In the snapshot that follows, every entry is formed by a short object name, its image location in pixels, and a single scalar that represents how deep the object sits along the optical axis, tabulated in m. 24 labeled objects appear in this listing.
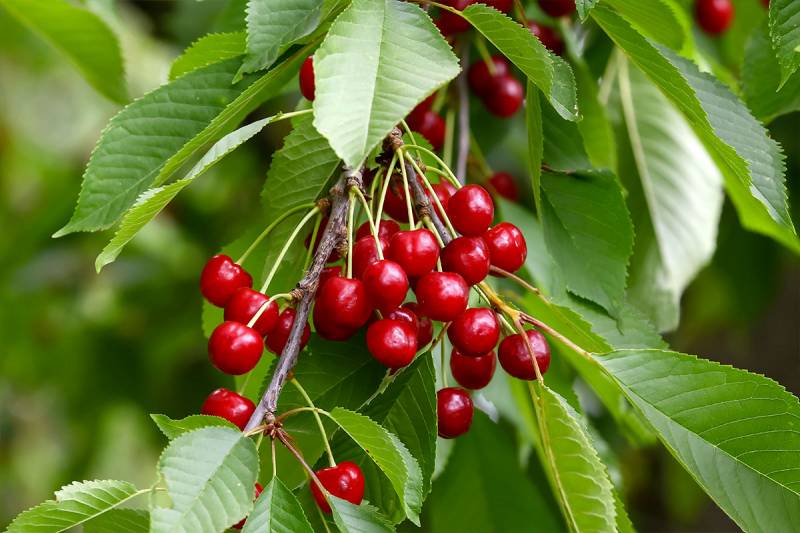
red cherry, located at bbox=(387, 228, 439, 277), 1.21
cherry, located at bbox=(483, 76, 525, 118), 1.40
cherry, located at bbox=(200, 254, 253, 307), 1.24
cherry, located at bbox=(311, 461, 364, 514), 1.19
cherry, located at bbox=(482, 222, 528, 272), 1.24
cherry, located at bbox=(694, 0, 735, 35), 1.50
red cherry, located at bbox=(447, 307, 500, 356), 1.21
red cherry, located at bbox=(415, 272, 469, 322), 1.20
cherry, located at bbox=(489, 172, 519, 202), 1.45
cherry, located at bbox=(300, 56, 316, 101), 1.25
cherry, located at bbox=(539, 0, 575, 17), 1.38
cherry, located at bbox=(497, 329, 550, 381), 1.22
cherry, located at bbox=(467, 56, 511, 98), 1.40
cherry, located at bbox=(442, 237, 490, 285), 1.21
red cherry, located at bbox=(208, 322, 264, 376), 1.20
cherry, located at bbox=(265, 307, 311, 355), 1.22
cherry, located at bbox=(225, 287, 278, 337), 1.21
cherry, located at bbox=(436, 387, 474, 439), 1.24
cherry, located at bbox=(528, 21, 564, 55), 1.38
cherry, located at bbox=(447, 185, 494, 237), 1.22
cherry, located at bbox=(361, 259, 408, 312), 1.19
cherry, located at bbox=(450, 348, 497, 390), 1.24
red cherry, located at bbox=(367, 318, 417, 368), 1.20
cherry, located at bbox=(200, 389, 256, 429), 1.20
